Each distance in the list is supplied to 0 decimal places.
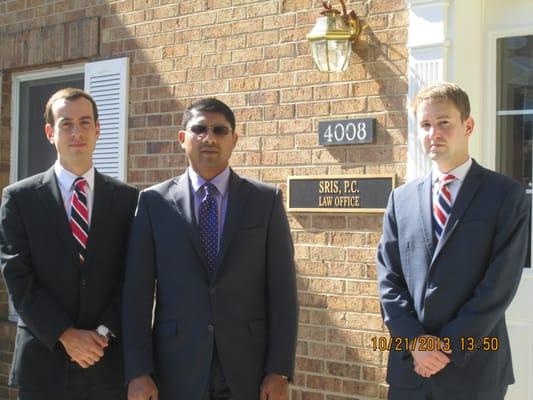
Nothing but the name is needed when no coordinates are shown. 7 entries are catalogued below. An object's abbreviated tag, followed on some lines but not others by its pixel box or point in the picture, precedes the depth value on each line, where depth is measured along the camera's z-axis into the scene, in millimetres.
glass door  4613
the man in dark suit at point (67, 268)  3498
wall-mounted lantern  4914
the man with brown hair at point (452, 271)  3242
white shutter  6195
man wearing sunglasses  3373
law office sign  4859
